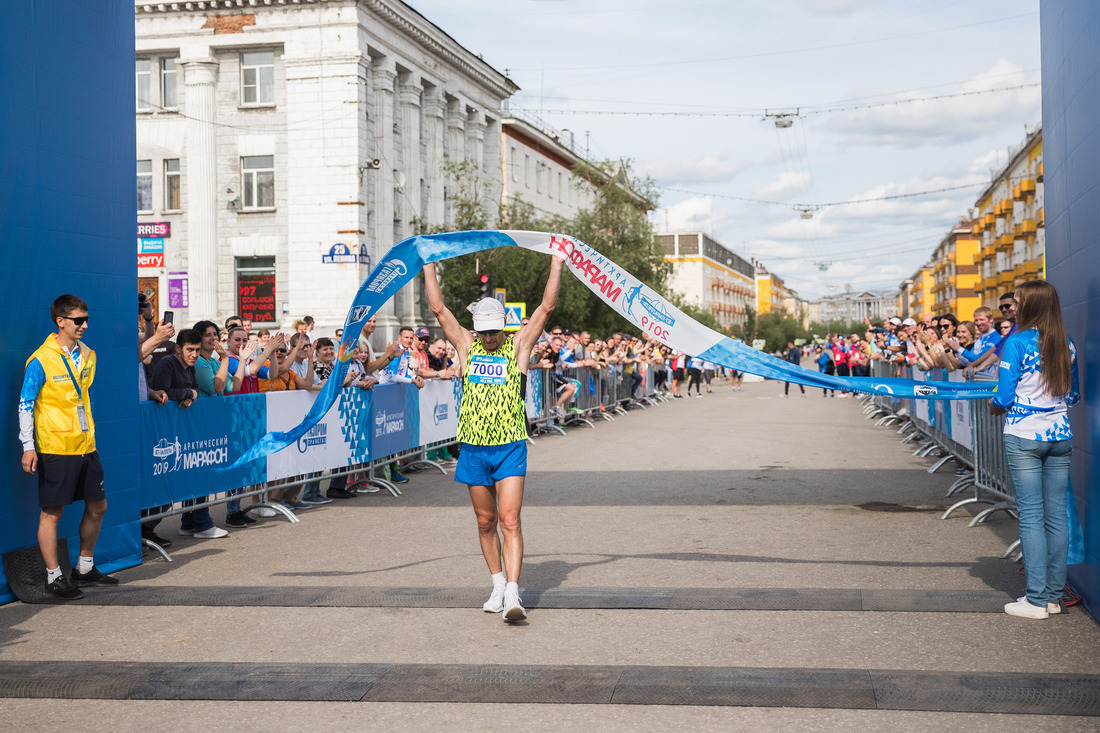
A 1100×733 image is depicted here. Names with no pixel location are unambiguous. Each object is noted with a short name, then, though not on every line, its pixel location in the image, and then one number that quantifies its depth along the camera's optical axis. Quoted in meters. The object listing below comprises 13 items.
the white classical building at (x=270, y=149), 37.53
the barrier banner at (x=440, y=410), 14.87
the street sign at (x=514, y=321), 23.85
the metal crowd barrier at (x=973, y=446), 9.77
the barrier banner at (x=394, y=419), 13.10
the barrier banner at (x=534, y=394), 20.47
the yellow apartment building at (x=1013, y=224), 78.50
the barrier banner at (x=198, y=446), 9.08
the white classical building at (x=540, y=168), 54.19
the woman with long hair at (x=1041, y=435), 6.45
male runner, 6.62
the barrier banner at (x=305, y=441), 11.11
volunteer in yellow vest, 7.46
